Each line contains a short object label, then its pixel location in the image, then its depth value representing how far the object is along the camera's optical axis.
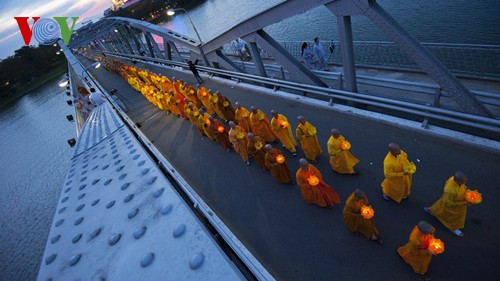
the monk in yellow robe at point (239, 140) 7.66
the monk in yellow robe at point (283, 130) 7.37
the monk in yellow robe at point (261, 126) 8.09
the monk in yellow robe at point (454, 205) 4.05
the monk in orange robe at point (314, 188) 5.33
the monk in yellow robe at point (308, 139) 6.62
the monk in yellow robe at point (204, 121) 9.25
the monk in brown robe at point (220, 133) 8.60
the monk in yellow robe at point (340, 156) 5.83
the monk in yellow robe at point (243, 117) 8.66
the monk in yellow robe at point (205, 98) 11.67
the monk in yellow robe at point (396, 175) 4.80
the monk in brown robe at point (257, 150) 6.94
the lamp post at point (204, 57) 14.99
